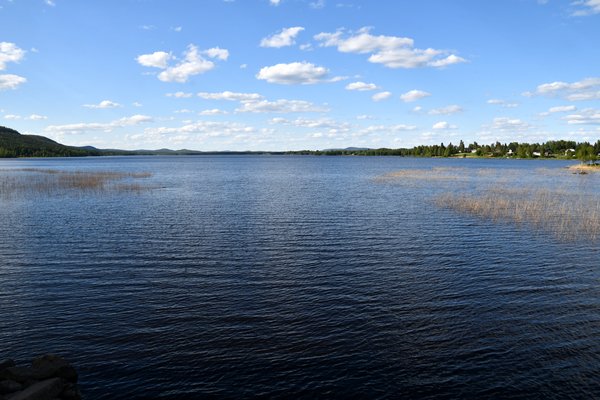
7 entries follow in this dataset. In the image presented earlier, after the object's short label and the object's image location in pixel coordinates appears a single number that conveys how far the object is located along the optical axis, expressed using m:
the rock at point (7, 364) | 14.18
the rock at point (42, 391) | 12.70
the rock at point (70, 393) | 13.71
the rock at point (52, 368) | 14.17
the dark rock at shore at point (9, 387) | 13.35
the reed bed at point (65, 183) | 75.12
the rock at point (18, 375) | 13.83
